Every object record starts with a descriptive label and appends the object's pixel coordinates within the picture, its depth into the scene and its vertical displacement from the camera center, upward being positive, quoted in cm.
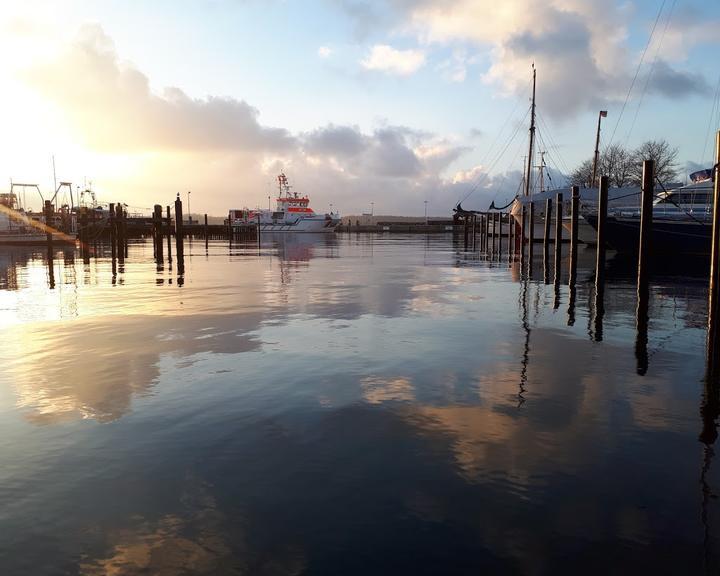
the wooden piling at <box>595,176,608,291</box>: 1988 +20
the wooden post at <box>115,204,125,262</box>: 4847 +100
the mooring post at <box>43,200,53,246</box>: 4725 +137
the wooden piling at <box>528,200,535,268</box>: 3156 -1
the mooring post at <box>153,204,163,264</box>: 4753 +68
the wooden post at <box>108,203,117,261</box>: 4352 +39
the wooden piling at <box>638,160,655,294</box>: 1536 +62
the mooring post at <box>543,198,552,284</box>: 2569 -117
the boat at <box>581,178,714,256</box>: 3725 +50
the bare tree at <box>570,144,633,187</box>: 8531 +1000
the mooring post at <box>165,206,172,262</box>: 4216 +97
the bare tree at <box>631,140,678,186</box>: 7988 +991
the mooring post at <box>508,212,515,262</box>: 4209 -135
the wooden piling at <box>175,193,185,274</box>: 3956 +42
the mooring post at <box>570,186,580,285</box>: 2187 +20
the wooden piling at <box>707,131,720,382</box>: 1005 -85
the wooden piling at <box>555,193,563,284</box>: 2458 +10
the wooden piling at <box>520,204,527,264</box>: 3465 -72
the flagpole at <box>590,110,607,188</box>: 6644 +1114
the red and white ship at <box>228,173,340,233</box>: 14038 +385
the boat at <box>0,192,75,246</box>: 5950 +68
